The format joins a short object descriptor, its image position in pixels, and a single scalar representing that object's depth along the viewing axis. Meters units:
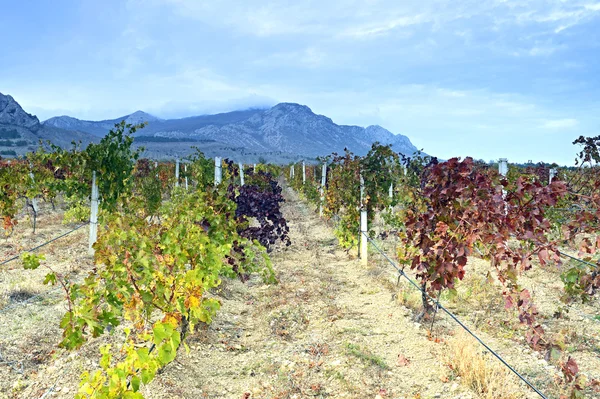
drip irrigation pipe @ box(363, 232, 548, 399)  5.07
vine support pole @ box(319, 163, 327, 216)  14.54
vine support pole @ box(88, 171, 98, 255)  8.33
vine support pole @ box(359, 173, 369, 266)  8.20
